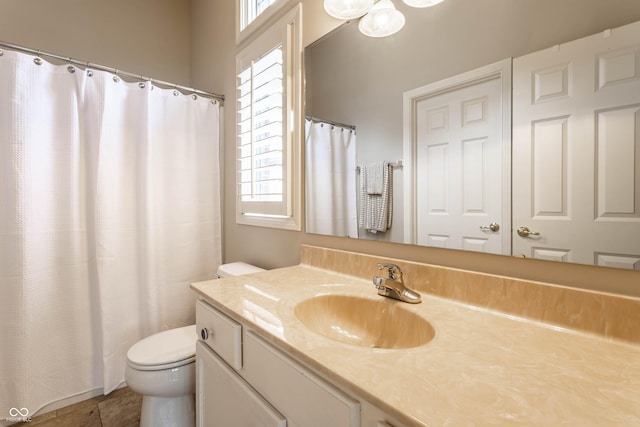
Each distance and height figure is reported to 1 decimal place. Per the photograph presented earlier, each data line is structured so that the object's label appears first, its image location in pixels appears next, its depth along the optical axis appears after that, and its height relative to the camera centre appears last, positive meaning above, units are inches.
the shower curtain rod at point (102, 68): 58.6 +31.1
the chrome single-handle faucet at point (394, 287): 36.6 -10.2
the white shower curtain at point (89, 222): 59.1 -3.1
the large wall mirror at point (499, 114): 26.5 +10.9
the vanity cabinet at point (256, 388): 22.7 -17.4
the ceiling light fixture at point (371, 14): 43.1 +28.5
